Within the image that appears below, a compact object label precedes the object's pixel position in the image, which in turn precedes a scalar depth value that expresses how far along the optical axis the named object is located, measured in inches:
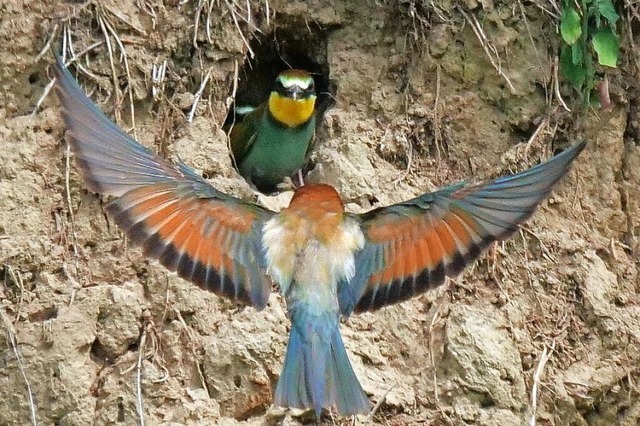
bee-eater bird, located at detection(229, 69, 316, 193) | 341.4
